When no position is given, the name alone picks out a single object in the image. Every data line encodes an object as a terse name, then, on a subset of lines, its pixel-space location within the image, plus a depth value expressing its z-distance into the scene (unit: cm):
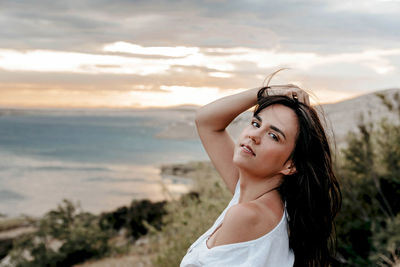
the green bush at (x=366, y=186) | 649
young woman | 152
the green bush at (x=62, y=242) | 998
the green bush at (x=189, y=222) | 531
